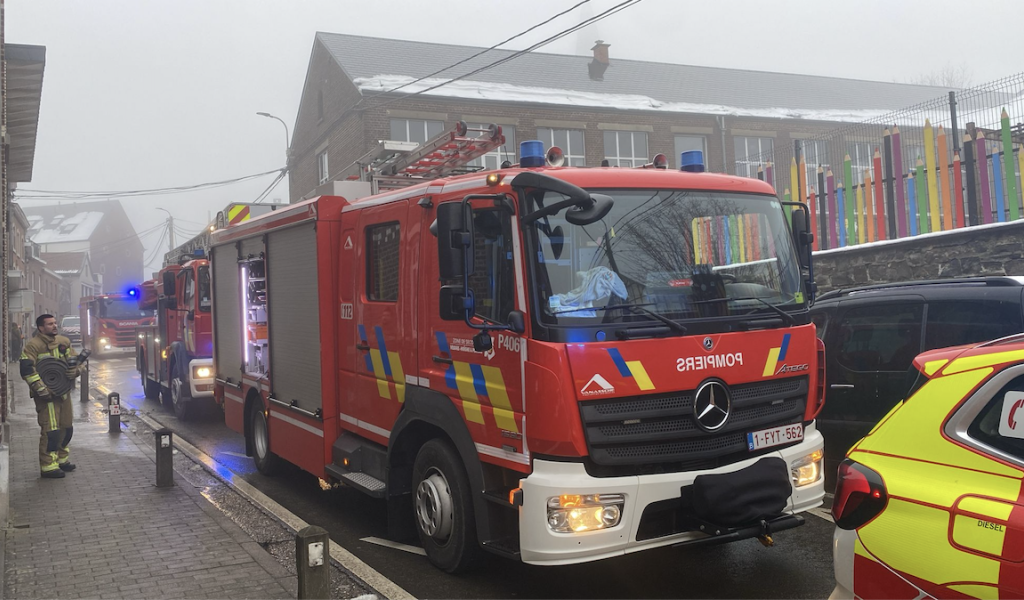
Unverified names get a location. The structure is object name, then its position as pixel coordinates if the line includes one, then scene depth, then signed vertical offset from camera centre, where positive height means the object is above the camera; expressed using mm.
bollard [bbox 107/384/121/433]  12172 -1112
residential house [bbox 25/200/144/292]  82312 +10928
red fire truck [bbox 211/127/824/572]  4230 -291
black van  5293 -237
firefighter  8672 -716
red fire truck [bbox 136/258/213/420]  12914 -87
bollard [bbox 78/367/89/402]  16906 -991
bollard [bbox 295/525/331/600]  4332 -1241
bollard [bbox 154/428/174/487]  8008 -1218
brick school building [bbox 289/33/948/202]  30094 +8099
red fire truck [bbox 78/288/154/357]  33156 +581
